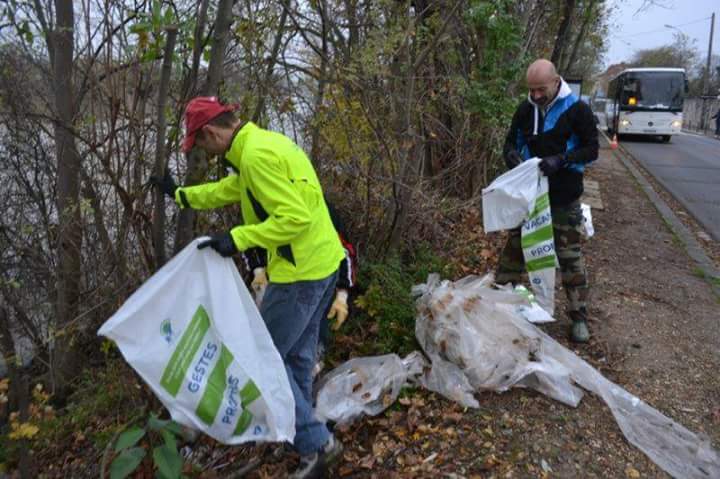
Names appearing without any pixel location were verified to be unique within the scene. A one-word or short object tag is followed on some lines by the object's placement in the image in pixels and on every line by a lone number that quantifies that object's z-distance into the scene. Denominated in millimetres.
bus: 20266
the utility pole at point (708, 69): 41297
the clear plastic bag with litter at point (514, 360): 2688
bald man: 3375
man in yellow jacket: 2203
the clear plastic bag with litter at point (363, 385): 2959
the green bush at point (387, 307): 3512
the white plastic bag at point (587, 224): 5047
